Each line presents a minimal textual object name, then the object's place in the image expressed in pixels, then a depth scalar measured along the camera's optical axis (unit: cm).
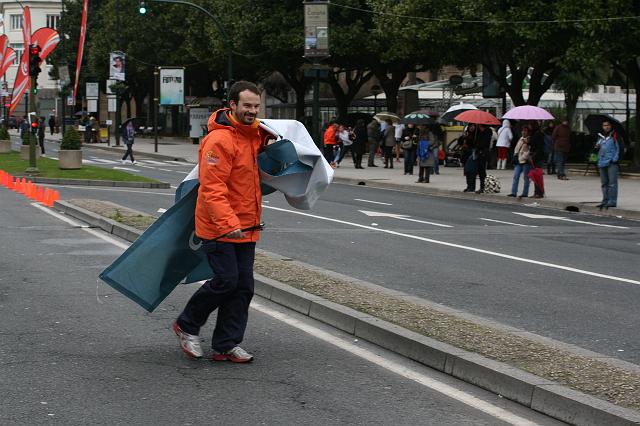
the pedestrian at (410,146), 3666
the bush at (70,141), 3416
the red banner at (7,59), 4727
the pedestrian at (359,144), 4178
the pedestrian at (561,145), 3405
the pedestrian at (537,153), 2600
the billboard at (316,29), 3905
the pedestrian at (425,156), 3275
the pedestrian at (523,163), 2600
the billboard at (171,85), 6034
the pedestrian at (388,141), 4159
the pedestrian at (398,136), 4469
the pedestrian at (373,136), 4275
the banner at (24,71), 3191
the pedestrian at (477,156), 2817
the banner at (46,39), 3319
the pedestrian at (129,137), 4553
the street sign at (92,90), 6956
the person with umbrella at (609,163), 2317
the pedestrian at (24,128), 5318
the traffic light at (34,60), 3030
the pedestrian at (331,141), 4131
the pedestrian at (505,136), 3669
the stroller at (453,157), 4412
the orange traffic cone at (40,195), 2374
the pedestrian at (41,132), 5025
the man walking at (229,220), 736
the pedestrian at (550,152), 3753
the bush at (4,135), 4980
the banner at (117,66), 6091
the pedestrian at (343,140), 4205
